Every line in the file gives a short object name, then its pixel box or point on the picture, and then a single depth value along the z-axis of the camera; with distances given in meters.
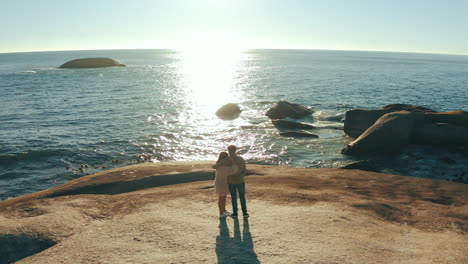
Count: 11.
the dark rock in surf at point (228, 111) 39.88
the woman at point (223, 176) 9.98
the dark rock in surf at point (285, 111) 36.41
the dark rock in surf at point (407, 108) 30.54
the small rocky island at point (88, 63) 117.02
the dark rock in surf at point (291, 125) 31.33
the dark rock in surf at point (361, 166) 18.84
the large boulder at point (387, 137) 23.16
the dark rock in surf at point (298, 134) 28.69
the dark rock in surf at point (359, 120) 27.08
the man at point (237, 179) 10.00
